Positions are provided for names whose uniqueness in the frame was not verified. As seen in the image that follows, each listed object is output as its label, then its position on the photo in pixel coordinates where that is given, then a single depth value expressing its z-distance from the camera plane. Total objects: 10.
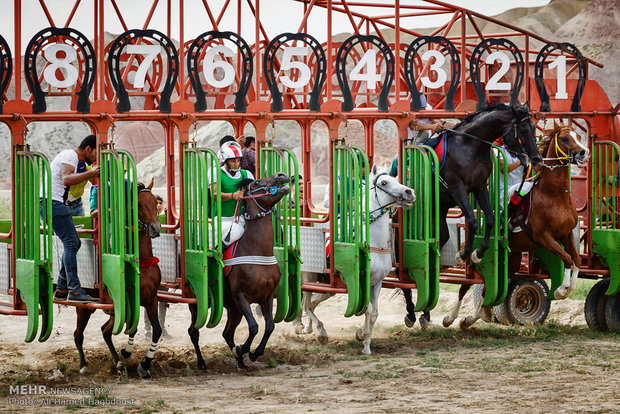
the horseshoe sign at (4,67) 19.05
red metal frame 19.64
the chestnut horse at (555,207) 23.97
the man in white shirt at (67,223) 19.59
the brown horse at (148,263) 19.72
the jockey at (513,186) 24.21
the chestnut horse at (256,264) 20.58
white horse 22.47
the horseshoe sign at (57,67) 19.50
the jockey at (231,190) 20.73
